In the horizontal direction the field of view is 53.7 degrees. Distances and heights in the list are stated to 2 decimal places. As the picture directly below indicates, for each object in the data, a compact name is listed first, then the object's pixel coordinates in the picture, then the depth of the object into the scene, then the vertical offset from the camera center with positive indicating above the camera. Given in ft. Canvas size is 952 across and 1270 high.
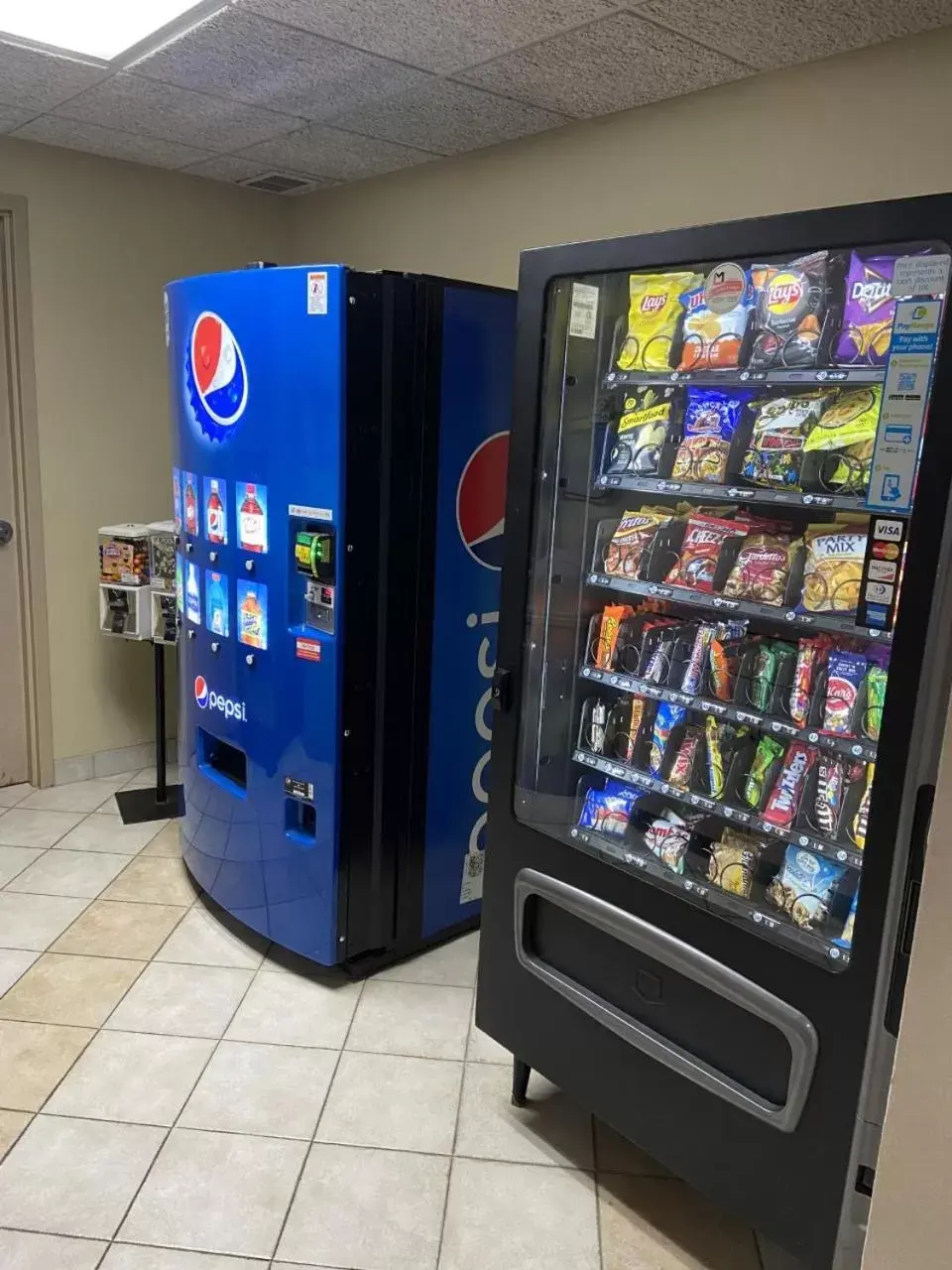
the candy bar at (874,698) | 5.17 -1.32
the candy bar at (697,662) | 6.21 -1.40
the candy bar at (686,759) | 6.31 -2.06
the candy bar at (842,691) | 5.33 -1.32
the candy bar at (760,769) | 5.94 -1.98
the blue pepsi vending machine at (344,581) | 7.89 -1.35
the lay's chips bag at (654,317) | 6.12 +0.82
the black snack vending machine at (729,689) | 4.68 -1.47
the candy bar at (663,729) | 6.44 -1.91
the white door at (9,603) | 11.71 -2.47
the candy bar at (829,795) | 5.52 -1.97
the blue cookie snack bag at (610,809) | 6.66 -2.57
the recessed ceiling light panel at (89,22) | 6.95 +3.00
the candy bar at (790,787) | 5.71 -2.01
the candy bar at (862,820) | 5.29 -2.02
